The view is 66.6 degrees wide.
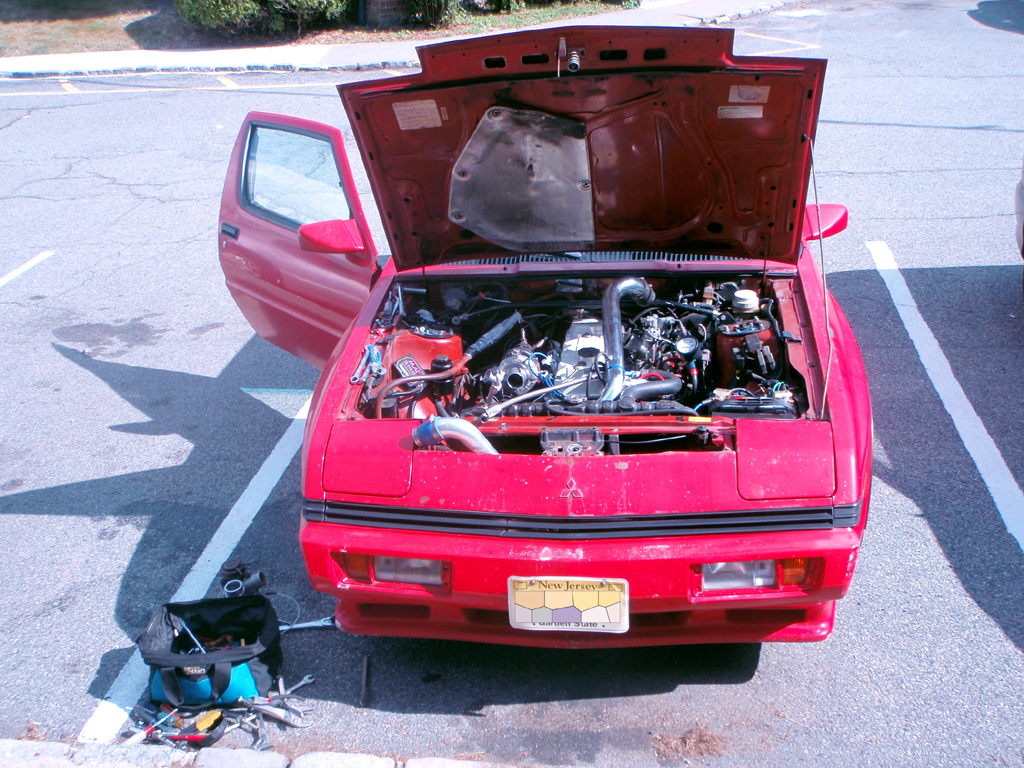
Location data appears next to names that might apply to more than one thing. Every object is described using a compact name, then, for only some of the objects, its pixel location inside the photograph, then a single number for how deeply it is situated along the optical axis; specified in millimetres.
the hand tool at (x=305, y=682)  2852
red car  2326
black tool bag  2668
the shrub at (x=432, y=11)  13773
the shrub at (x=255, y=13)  13234
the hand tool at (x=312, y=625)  3098
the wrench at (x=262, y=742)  2635
